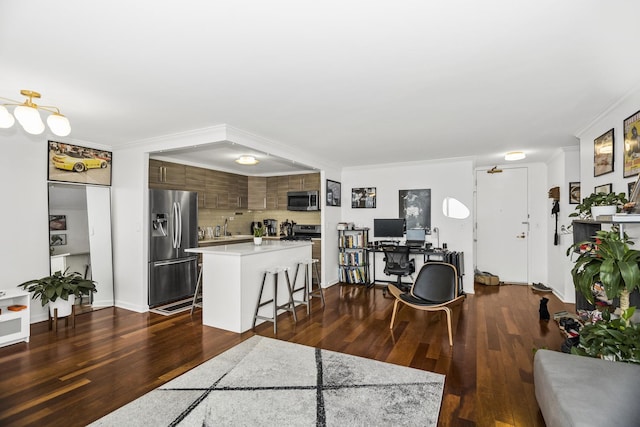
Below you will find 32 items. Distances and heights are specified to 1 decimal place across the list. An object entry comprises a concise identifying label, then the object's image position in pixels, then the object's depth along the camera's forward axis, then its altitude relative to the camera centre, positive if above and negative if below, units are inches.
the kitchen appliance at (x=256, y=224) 312.2 -12.0
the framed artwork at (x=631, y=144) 104.2 +22.2
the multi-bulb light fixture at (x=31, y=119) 91.3 +28.4
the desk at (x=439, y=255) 210.8 -30.7
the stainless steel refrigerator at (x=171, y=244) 184.9 -19.6
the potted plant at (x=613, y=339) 77.3 -33.7
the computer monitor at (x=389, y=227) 240.1 -12.9
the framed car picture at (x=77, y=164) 165.2 +27.9
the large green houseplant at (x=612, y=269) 78.9 -15.7
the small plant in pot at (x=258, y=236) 175.8 -13.6
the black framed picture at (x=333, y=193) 245.0 +15.1
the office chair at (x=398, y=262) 217.6 -36.0
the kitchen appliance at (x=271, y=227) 307.0 -14.8
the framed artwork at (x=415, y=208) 237.8 +2.2
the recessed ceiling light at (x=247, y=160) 198.7 +33.4
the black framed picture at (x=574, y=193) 191.9 +10.2
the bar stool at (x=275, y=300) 148.2 -44.9
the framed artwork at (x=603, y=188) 124.7 +8.7
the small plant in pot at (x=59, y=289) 146.5 -36.4
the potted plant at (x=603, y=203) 101.7 +2.0
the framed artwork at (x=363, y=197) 257.4 +11.7
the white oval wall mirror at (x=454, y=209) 227.0 +1.1
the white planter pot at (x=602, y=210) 101.2 -0.3
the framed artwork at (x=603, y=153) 124.0 +23.5
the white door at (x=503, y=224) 247.6 -11.3
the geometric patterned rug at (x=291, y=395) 83.7 -55.8
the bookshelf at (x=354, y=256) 249.1 -36.2
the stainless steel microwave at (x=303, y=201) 267.9 +9.6
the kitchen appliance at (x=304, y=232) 275.0 -18.4
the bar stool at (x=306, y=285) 174.0 -42.8
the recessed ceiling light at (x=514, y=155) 201.9 +35.7
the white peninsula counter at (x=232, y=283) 146.9 -34.7
